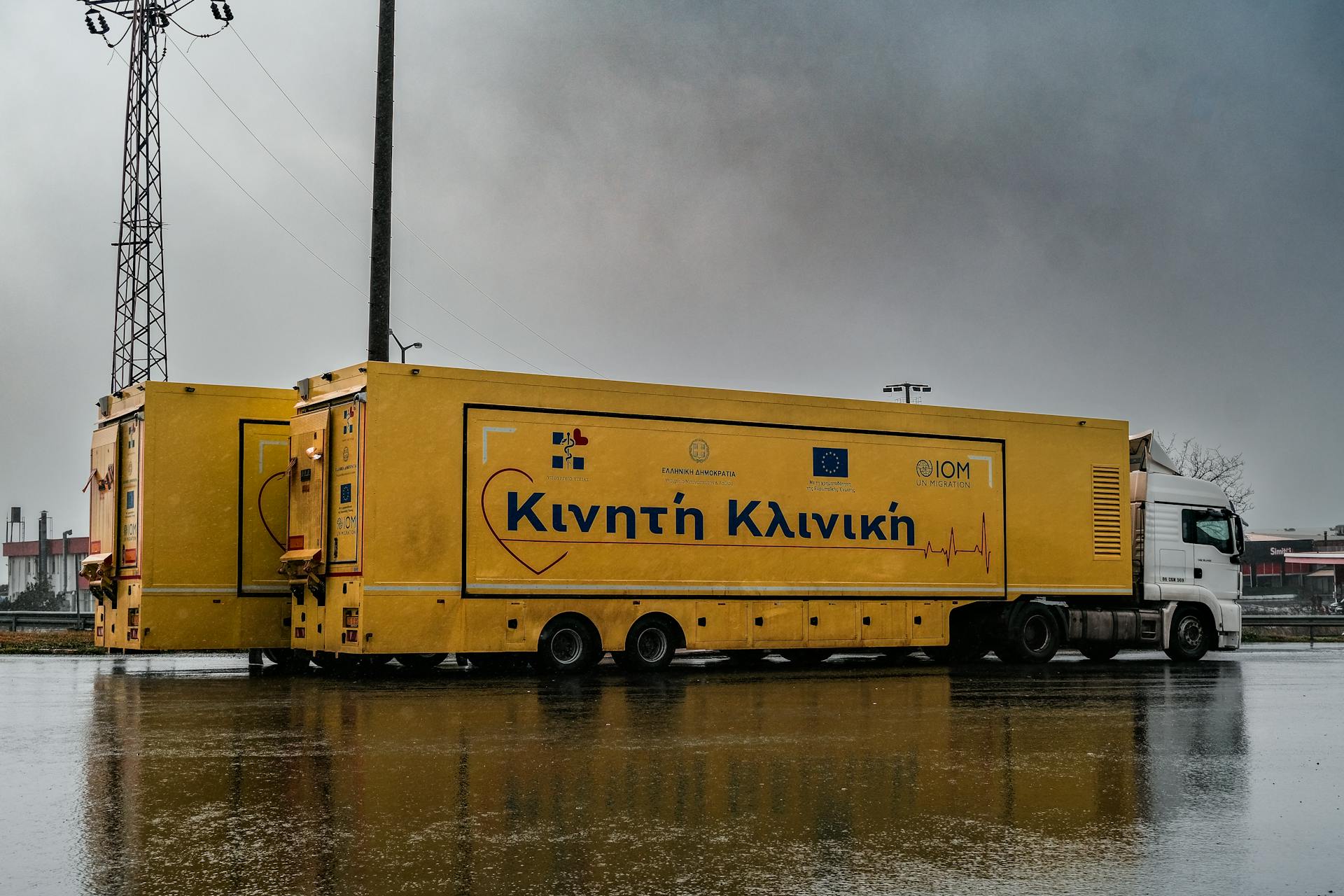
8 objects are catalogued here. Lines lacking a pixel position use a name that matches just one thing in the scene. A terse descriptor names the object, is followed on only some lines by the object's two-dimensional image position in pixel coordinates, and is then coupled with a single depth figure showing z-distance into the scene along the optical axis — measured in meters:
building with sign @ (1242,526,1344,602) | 105.38
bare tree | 55.47
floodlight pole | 54.97
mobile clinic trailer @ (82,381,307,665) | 17.83
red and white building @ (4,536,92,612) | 98.38
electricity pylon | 42.81
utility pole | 20.70
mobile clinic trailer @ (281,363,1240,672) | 17.03
